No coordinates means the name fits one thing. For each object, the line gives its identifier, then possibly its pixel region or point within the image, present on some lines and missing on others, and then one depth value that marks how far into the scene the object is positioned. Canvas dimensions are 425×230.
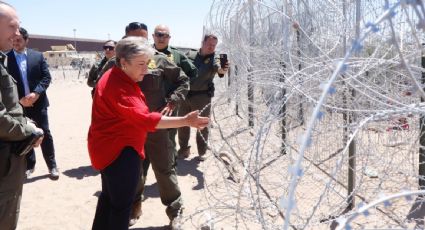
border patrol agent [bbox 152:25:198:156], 4.06
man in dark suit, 4.19
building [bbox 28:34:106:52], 50.91
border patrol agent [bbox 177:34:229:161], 5.23
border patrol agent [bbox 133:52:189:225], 3.22
